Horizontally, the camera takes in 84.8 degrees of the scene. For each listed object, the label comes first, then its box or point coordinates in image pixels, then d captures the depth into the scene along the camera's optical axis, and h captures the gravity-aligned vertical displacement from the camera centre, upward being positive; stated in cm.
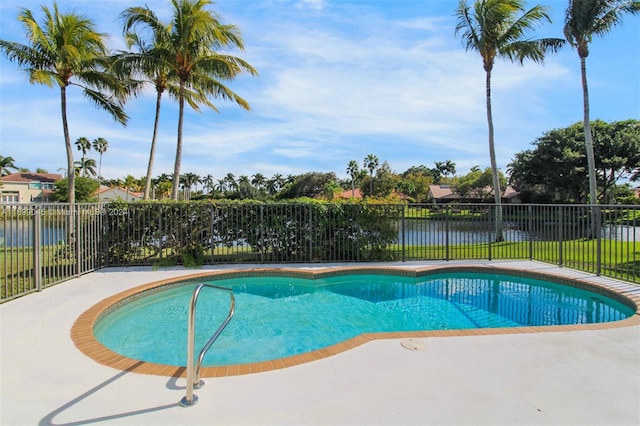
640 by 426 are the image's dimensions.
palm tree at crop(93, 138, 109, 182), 5956 +1164
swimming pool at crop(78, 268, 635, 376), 500 -186
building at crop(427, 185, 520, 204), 4831 +229
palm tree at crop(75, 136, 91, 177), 5706 +1139
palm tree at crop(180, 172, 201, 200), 8556 +810
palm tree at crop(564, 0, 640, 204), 1322 +740
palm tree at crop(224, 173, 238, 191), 9403 +877
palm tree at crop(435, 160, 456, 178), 9125 +1125
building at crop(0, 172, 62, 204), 4894 +412
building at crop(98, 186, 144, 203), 5288 +326
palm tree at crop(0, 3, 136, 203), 1053 +506
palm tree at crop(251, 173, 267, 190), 8768 +821
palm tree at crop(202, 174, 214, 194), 10133 +886
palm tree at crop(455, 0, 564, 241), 1371 +737
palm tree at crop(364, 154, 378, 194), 6346 +897
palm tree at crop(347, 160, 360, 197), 6531 +779
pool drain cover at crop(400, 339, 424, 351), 406 -158
